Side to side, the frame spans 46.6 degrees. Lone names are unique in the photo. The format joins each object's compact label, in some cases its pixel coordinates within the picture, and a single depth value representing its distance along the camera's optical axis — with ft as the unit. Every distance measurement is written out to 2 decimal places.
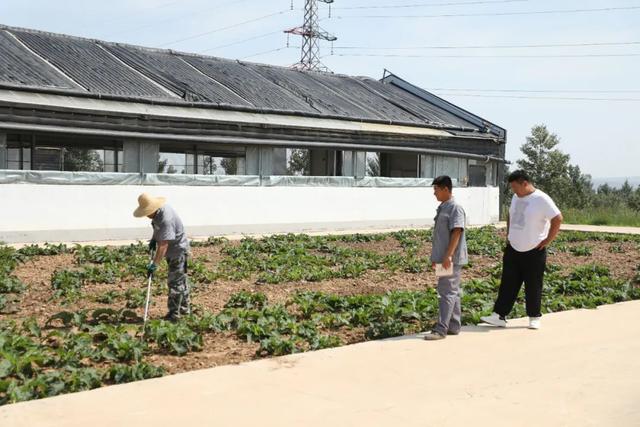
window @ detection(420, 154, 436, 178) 94.32
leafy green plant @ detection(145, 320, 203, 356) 23.58
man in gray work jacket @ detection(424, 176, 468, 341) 26.11
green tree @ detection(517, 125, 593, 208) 170.50
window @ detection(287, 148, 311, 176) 81.61
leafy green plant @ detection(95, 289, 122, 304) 32.40
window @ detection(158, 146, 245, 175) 71.12
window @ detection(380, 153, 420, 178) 94.43
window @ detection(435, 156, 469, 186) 96.07
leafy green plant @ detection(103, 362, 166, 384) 20.29
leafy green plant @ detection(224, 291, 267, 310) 31.94
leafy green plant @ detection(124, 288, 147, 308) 31.01
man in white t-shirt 27.76
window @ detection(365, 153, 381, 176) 89.30
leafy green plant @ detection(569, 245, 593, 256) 58.65
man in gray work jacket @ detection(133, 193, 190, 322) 27.66
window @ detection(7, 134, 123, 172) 62.39
